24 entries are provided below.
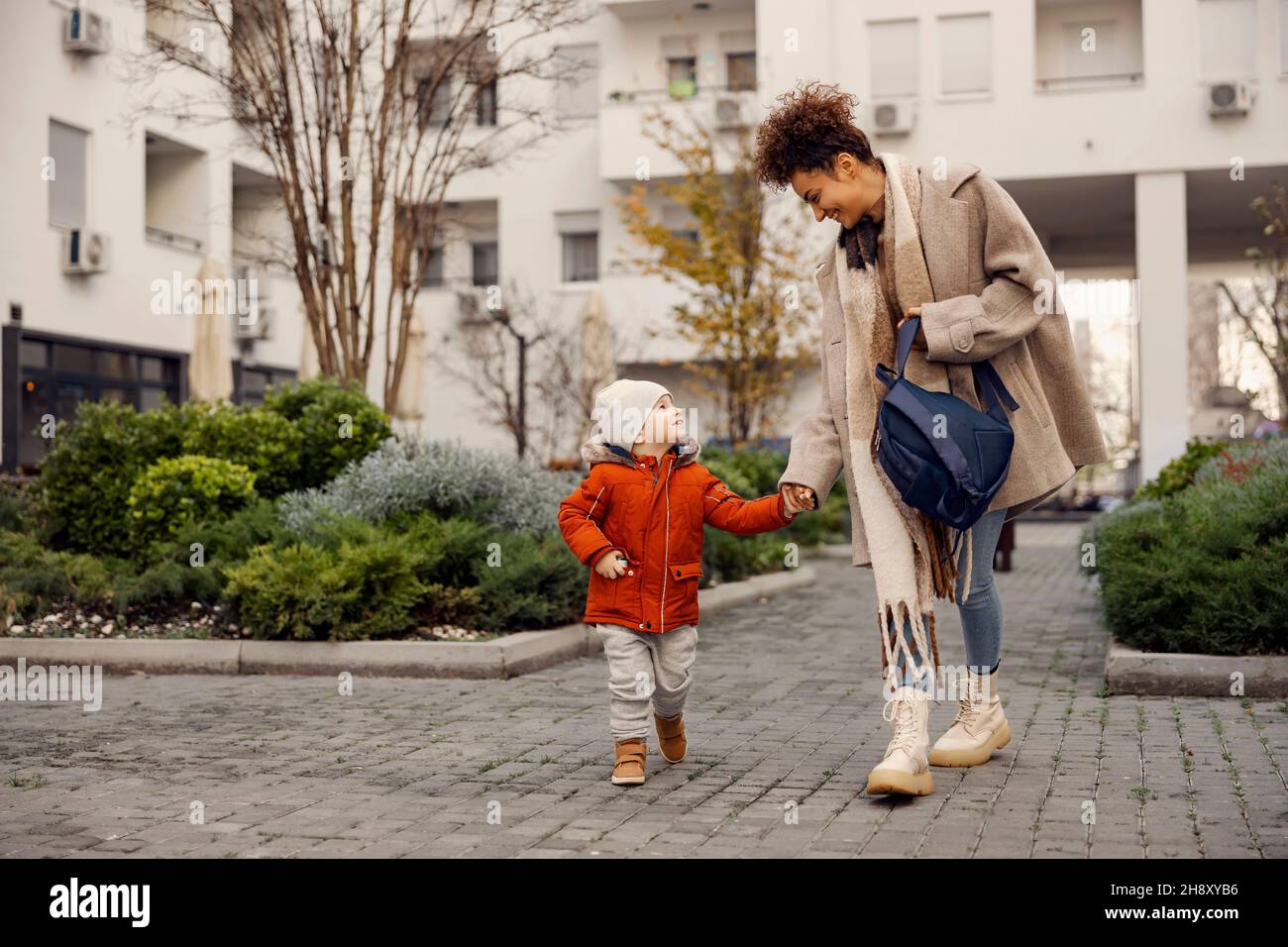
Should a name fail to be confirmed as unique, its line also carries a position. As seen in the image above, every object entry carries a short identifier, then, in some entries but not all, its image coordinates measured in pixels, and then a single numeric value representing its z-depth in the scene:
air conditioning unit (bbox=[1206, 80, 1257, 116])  23.16
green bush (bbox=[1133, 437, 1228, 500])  11.42
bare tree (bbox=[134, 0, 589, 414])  11.84
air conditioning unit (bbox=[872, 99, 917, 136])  24.64
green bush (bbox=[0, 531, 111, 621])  9.15
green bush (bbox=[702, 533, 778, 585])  12.52
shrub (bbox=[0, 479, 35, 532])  10.79
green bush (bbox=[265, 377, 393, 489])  11.04
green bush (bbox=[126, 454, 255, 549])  10.20
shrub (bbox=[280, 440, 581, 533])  9.60
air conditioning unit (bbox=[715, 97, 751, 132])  24.36
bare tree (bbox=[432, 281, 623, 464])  24.52
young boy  5.04
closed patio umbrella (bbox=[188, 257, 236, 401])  18.86
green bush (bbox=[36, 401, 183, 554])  10.45
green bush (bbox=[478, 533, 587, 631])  8.72
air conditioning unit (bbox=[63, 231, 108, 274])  21.44
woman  4.78
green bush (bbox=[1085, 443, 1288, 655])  7.02
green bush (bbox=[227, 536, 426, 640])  8.24
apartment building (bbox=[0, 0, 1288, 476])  21.56
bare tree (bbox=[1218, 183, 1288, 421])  13.61
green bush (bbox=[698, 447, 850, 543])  14.16
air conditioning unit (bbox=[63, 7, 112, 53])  21.25
